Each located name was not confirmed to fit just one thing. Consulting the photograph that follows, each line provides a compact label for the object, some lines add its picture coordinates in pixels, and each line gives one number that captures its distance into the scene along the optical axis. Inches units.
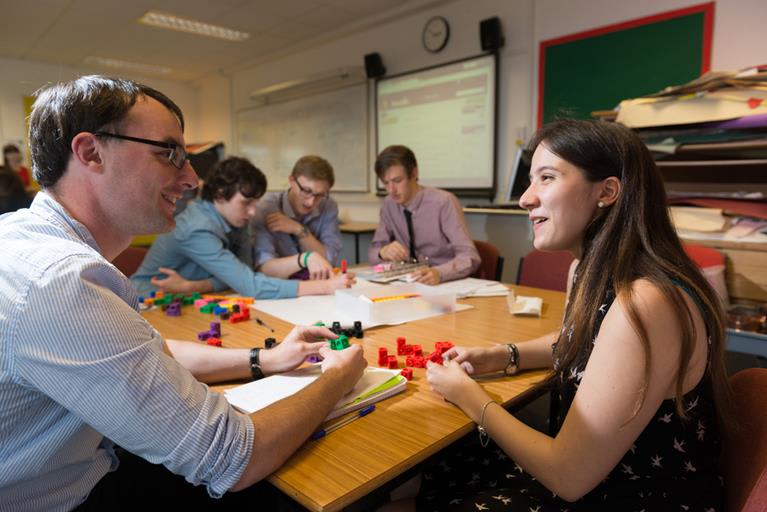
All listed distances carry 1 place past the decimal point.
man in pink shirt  111.3
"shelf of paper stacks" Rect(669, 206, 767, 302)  86.4
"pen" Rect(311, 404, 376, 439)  36.2
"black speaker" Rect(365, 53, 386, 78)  196.9
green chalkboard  123.0
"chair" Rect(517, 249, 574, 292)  96.4
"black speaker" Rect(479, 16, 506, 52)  158.4
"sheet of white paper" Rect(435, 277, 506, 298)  84.0
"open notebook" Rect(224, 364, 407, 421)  39.7
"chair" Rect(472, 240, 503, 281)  112.0
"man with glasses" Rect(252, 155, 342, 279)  99.0
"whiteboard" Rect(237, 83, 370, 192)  216.4
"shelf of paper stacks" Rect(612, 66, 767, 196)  88.1
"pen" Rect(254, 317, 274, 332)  64.8
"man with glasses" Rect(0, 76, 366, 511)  27.6
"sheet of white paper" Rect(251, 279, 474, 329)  66.8
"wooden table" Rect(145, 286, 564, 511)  30.7
